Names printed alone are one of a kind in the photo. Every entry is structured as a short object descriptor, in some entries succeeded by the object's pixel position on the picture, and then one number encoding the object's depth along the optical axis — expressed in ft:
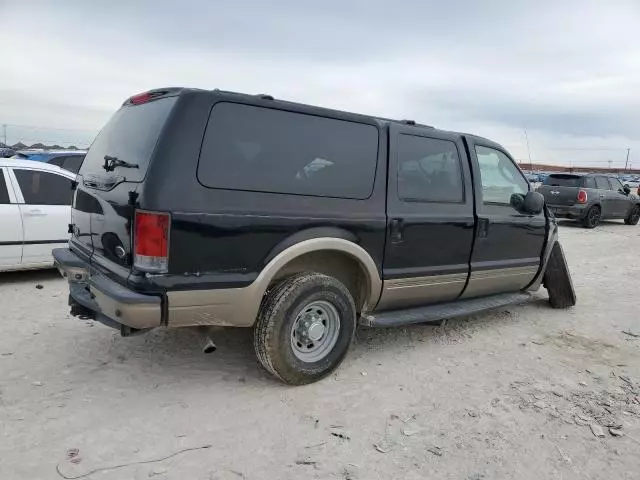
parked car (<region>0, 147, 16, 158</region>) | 37.70
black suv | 10.35
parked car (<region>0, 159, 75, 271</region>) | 20.26
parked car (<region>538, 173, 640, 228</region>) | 49.60
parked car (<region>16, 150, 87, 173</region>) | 31.24
